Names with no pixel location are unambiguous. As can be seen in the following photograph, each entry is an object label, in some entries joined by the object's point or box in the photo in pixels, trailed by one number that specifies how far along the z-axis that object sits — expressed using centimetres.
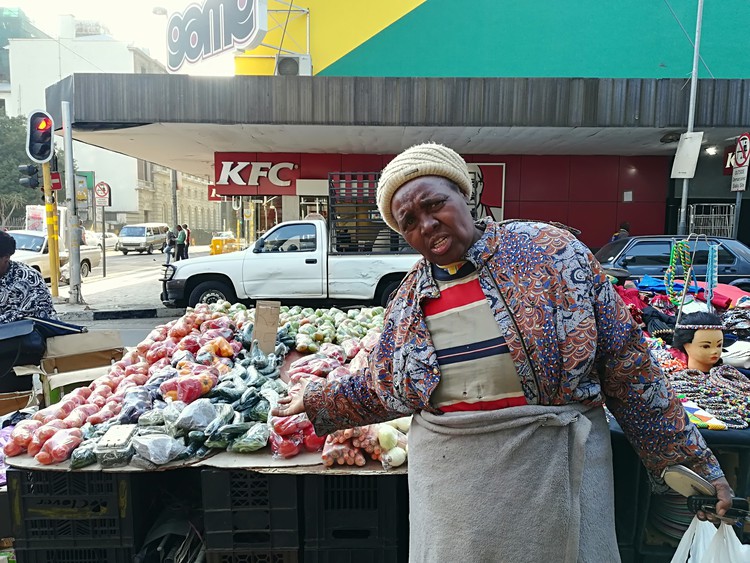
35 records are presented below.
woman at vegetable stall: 139
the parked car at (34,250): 1394
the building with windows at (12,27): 6962
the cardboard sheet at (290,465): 241
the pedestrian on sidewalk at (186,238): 2147
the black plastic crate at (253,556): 243
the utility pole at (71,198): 1077
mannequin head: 307
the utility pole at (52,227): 1115
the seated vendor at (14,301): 401
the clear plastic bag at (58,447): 246
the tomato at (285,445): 251
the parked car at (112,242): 3441
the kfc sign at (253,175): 1474
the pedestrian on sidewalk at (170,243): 2099
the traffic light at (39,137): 1051
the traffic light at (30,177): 1168
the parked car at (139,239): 3319
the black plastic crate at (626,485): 243
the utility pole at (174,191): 2966
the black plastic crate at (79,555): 246
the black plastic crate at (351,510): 246
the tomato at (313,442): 257
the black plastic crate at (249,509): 242
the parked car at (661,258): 861
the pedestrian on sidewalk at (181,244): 2086
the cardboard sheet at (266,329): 411
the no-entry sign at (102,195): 1661
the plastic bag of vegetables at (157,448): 244
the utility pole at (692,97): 1002
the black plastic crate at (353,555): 247
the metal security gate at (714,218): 1447
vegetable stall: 243
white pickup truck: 940
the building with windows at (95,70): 5059
